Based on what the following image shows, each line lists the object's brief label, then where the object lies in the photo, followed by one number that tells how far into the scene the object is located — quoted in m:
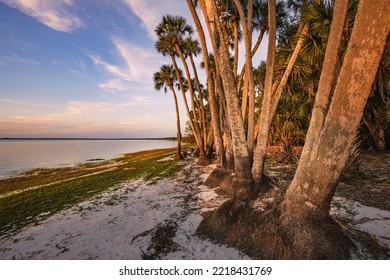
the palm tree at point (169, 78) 19.23
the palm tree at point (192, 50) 15.29
